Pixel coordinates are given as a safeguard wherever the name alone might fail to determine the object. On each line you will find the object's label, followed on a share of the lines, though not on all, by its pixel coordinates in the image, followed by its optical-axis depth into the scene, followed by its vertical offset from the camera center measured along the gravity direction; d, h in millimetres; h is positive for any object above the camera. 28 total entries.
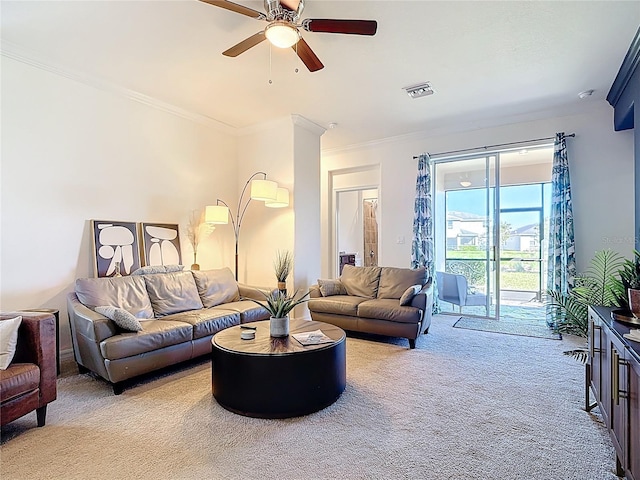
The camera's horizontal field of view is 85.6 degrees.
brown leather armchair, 2113 -808
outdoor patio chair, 5525 -874
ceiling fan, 2297 +1475
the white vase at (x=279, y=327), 2784 -710
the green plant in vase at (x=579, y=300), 3812 -775
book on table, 2613 -774
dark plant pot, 1815 -333
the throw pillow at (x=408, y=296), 4035 -665
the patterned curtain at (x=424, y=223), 5668 +265
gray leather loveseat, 3963 -781
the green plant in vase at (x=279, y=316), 2791 -626
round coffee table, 2354 -963
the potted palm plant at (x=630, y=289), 1835 -283
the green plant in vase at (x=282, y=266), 4704 -389
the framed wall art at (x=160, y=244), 4293 -53
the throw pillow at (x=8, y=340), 2146 -633
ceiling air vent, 4005 +1785
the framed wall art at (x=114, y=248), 3836 -91
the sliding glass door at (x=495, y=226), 5426 +226
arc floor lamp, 4461 +552
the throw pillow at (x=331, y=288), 4789 -677
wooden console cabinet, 1467 -738
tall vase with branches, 4840 +121
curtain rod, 4820 +1415
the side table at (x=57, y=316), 3189 -747
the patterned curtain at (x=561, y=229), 4602 +135
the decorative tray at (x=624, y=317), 1869 -440
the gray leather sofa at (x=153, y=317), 2777 -773
